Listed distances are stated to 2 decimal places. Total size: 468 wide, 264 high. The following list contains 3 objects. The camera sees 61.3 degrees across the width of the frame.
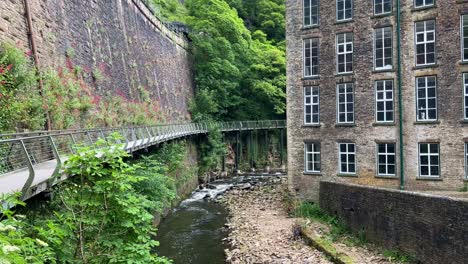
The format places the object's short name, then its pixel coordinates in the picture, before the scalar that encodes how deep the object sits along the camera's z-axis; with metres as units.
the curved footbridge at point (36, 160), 5.93
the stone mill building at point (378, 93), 17.05
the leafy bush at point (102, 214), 6.60
